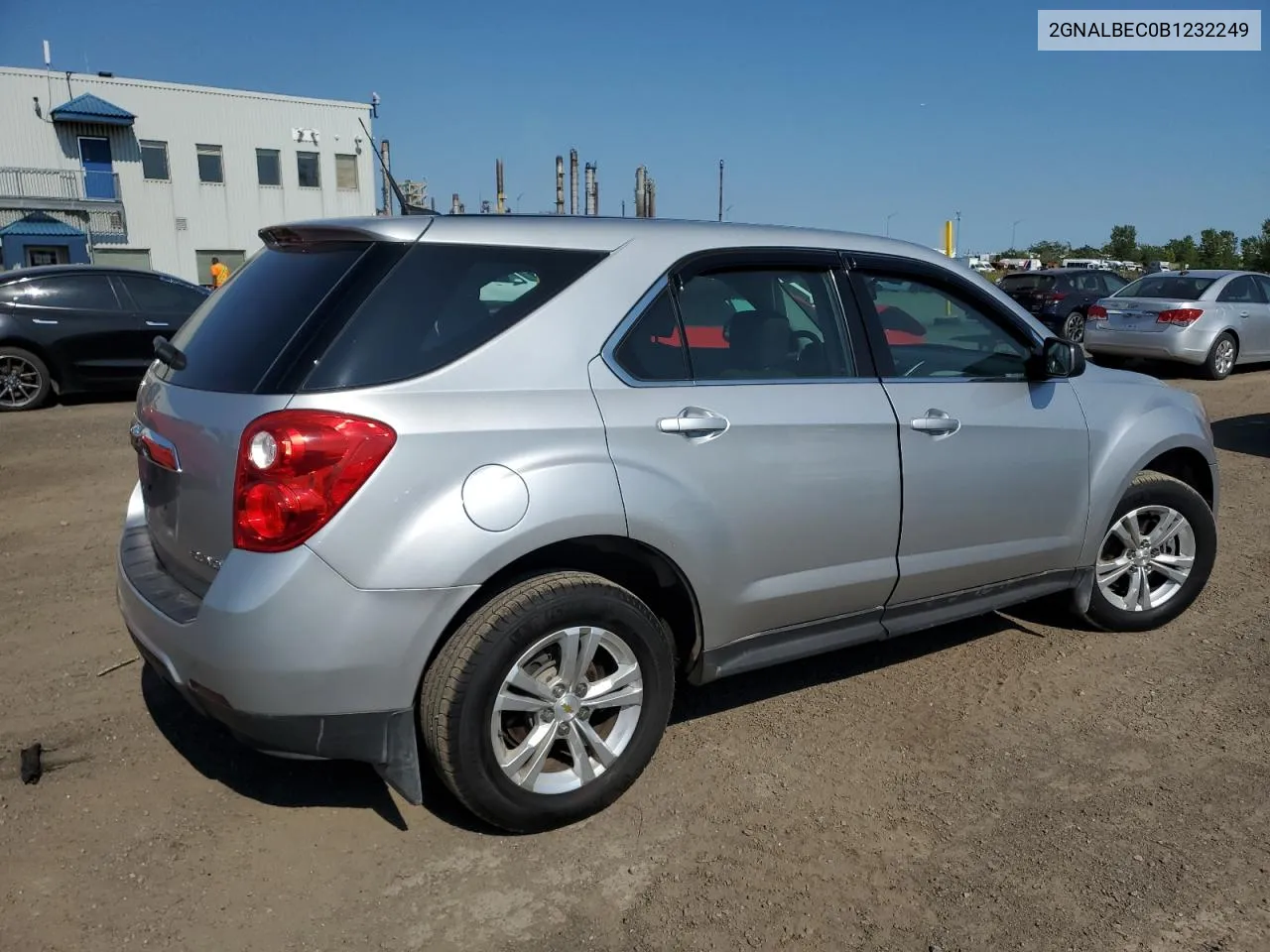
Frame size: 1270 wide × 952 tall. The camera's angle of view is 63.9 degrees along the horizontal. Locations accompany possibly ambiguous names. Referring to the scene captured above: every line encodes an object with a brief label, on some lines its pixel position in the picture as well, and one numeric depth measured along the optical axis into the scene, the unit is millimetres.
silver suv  2574
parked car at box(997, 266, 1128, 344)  17906
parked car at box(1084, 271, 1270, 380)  13039
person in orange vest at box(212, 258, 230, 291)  25895
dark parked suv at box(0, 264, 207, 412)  10391
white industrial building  36531
